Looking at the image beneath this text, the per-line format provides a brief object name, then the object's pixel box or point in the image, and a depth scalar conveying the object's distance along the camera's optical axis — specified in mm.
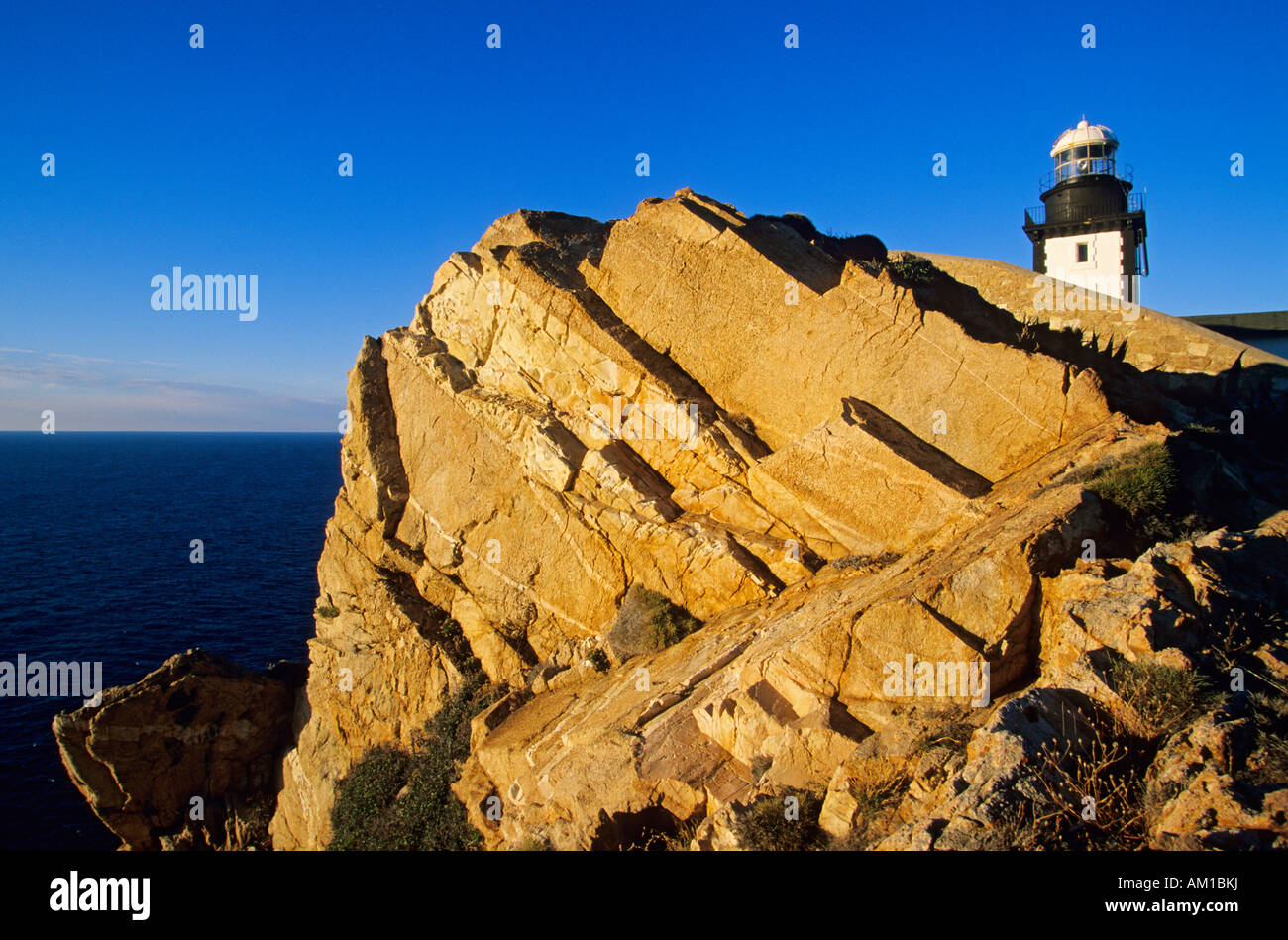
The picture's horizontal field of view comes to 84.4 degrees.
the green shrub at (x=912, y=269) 18953
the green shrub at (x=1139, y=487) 10422
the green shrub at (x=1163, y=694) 7219
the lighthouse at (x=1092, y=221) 34188
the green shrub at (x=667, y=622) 14156
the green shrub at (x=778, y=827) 7680
